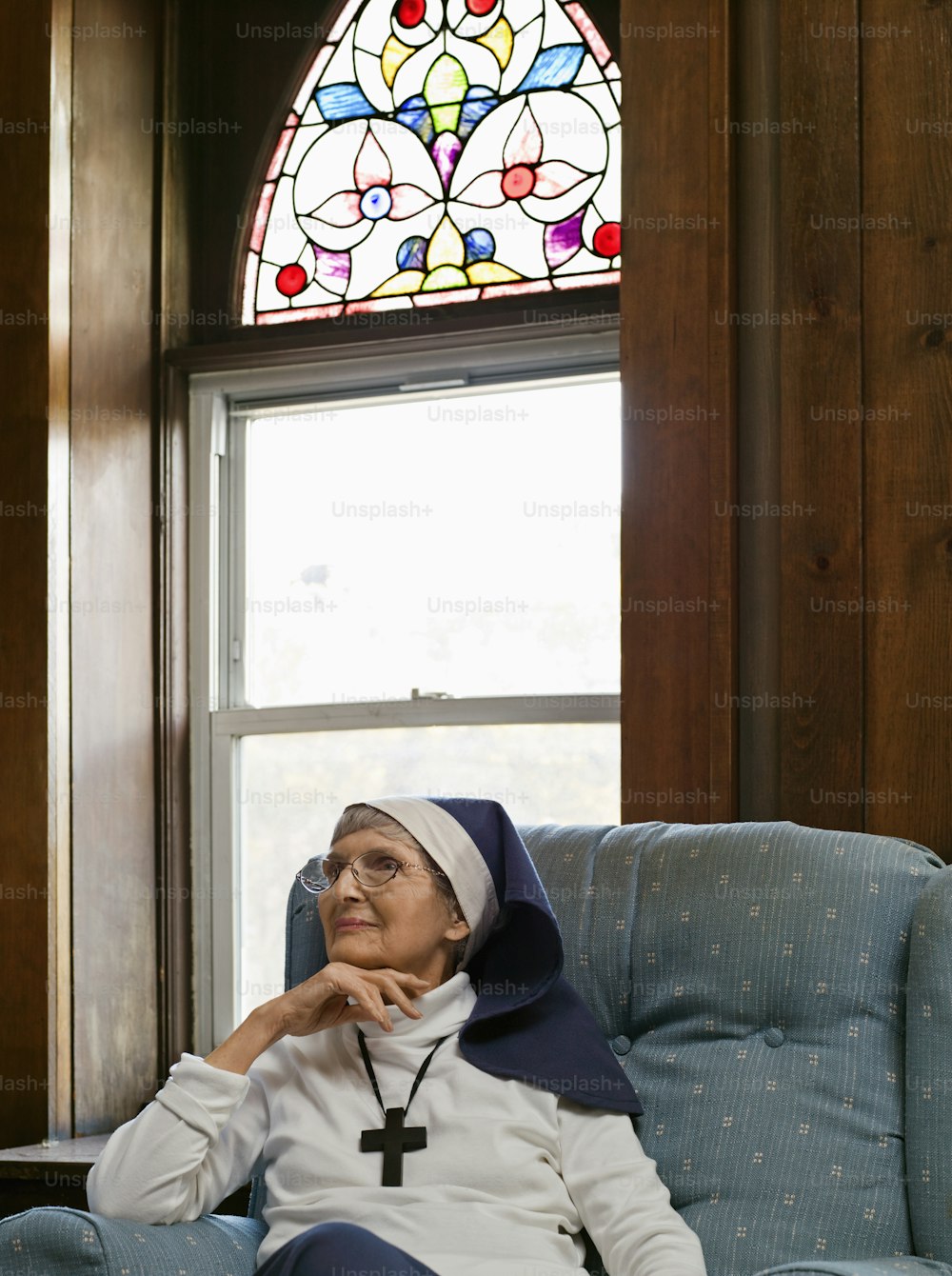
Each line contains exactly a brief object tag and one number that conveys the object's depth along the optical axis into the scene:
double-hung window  4.29
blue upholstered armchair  3.23
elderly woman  3.24
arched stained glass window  4.35
